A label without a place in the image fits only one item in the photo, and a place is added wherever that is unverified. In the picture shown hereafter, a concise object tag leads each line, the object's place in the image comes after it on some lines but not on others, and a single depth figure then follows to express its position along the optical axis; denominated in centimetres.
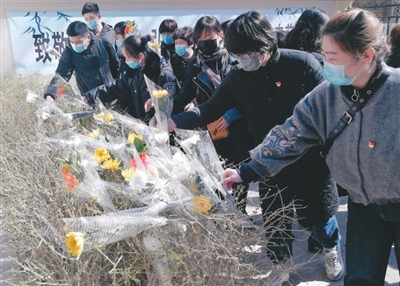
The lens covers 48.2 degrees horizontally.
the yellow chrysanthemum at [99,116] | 229
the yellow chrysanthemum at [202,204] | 135
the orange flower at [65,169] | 153
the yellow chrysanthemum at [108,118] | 220
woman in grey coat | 149
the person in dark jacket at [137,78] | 320
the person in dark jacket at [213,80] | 293
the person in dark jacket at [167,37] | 463
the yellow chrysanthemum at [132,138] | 170
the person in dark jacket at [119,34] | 509
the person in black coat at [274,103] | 205
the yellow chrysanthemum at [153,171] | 146
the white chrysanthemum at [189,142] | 163
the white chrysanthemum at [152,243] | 134
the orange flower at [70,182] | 146
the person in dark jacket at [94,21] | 498
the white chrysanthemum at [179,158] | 153
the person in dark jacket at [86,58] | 397
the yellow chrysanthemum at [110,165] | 157
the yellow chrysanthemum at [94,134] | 197
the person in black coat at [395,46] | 263
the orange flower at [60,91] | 308
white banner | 732
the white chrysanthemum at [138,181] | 138
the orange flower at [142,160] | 153
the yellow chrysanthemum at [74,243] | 117
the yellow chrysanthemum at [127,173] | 144
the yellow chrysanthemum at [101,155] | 161
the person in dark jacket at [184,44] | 377
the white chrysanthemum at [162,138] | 177
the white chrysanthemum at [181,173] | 146
